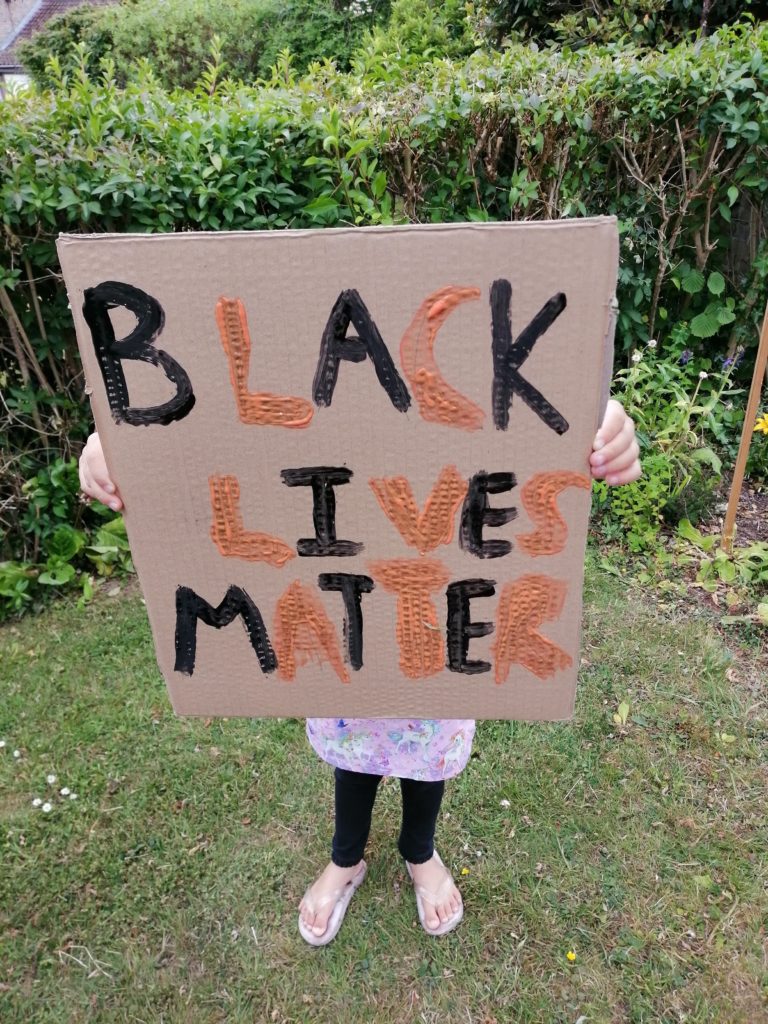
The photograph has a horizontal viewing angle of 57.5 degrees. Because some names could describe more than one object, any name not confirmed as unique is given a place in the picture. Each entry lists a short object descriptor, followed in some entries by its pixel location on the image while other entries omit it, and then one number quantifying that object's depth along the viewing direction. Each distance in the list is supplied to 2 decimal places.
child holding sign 1.09
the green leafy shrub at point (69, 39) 11.53
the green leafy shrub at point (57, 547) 2.85
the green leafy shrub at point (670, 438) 3.00
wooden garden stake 2.40
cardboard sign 0.93
